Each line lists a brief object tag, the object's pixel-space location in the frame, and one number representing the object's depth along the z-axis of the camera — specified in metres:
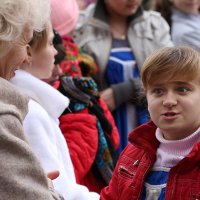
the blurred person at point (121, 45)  5.95
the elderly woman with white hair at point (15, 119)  2.49
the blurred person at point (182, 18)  6.70
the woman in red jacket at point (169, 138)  3.18
